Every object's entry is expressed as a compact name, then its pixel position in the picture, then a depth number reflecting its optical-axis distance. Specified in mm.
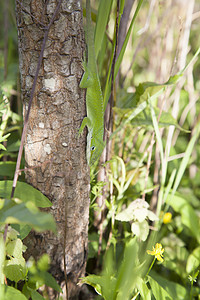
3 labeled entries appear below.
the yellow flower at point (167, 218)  647
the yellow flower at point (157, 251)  540
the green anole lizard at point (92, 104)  552
